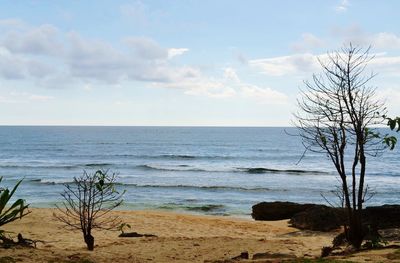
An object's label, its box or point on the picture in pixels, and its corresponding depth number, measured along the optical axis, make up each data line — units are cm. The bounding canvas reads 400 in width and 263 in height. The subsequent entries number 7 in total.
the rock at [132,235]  1612
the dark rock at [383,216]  1758
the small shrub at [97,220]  1239
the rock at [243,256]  1116
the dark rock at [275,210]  2372
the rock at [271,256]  1089
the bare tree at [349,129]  1127
